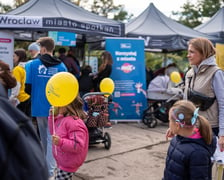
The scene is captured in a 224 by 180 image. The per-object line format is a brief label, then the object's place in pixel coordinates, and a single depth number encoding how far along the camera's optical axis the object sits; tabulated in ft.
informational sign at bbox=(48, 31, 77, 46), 23.02
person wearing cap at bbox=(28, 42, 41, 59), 14.70
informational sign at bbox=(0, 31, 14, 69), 18.94
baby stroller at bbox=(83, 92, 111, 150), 15.80
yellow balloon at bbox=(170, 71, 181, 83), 23.72
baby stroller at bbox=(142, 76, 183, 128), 23.94
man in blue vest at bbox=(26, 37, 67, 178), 12.35
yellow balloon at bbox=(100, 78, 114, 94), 18.88
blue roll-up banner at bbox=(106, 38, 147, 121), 25.30
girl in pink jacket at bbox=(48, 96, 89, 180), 8.09
